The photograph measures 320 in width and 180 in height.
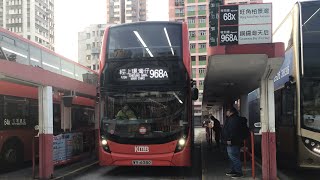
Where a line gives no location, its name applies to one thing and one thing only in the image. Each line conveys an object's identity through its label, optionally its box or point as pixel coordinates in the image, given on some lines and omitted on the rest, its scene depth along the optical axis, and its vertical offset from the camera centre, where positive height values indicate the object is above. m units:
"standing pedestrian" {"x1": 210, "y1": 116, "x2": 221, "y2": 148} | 12.36 -1.18
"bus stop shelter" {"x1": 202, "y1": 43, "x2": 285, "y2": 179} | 6.20 +0.75
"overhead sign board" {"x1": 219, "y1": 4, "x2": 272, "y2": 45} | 6.57 +1.67
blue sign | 7.32 +0.73
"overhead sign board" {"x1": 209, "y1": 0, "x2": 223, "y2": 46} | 10.94 +3.06
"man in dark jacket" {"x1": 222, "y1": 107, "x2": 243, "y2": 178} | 7.02 -0.98
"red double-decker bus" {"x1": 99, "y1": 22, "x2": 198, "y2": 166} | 7.45 +0.06
